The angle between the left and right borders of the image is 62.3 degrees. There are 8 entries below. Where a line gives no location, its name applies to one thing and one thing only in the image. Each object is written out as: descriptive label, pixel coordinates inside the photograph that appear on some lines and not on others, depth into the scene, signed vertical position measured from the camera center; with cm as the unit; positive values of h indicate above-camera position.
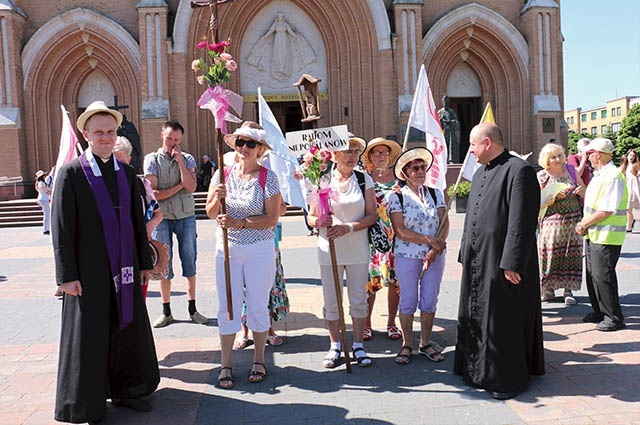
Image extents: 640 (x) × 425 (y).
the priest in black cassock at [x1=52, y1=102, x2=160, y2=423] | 358 -55
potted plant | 1602 -15
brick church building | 2078 +574
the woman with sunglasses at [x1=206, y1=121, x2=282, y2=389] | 434 -35
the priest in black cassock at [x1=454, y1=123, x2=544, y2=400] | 396 -69
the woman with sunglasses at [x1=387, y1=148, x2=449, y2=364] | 479 -54
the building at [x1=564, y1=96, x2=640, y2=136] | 9142 +1323
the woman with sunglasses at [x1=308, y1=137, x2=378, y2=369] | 477 -48
